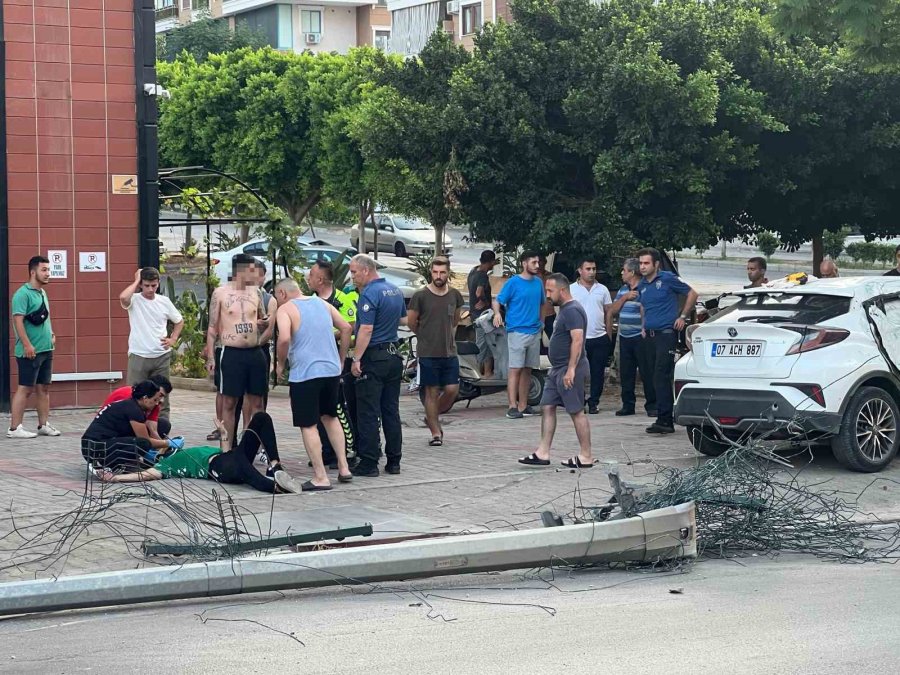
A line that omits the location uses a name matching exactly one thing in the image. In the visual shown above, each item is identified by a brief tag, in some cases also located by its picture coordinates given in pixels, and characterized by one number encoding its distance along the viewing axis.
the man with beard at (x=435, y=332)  11.88
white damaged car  10.48
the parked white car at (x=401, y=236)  47.59
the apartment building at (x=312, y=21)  70.00
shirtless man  10.84
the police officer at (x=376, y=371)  10.52
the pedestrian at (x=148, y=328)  12.03
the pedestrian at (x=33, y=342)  12.29
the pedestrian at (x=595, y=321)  14.41
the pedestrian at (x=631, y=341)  13.62
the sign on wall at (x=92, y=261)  14.34
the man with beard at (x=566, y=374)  10.63
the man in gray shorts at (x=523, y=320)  13.97
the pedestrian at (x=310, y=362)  9.90
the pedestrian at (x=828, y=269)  16.28
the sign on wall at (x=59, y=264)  14.20
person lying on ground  9.96
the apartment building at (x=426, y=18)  59.00
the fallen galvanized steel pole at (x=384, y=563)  6.43
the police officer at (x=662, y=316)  12.91
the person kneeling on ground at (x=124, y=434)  10.12
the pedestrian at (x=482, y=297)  15.24
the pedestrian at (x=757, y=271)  15.48
